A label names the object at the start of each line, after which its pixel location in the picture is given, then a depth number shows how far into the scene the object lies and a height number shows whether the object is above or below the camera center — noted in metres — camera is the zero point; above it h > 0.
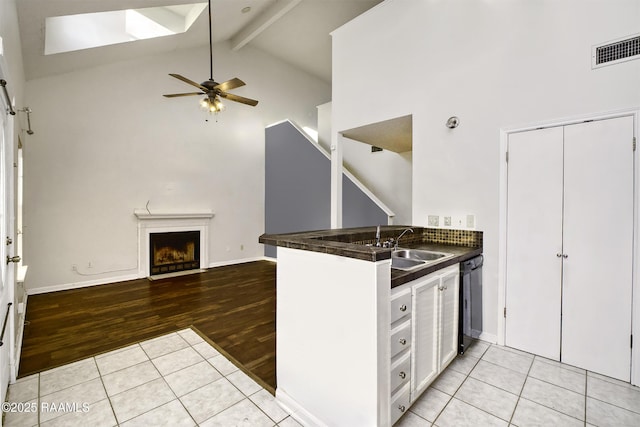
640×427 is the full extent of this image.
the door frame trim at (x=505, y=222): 2.03 -0.09
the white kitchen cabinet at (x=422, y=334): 1.55 -0.78
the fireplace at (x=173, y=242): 4.96 -0.59
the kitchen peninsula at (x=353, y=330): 1.38 -0.67
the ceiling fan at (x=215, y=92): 3.28 +1.42
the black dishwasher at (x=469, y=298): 2.27 -0.74
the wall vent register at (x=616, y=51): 2.02 +1.17
